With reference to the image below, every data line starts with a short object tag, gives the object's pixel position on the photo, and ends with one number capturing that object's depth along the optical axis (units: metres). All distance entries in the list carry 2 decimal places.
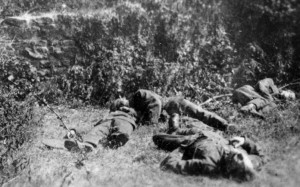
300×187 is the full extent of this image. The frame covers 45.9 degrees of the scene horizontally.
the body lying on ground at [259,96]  6.56
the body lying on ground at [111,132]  5.59
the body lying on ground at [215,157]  4.37
